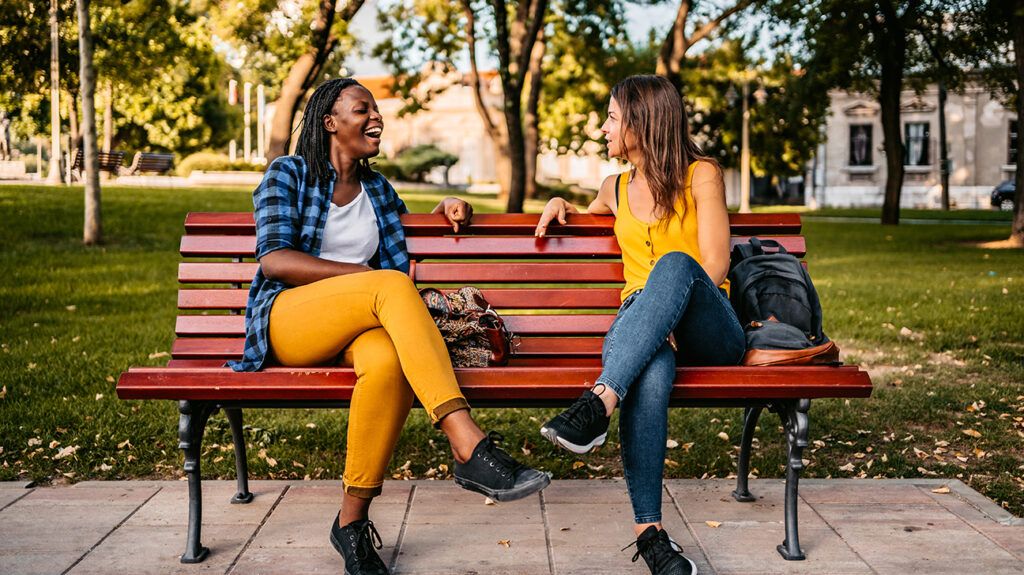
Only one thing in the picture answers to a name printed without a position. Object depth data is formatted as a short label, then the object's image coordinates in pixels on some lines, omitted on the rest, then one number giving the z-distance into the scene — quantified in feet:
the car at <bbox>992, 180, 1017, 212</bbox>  117.91
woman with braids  10.73
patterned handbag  11.96
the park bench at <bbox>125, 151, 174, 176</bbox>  89.92
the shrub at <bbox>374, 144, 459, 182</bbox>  135.77
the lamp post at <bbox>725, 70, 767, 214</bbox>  83.15
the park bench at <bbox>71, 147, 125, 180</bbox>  88.77
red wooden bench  11.20
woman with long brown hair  10.84
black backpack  11.68
